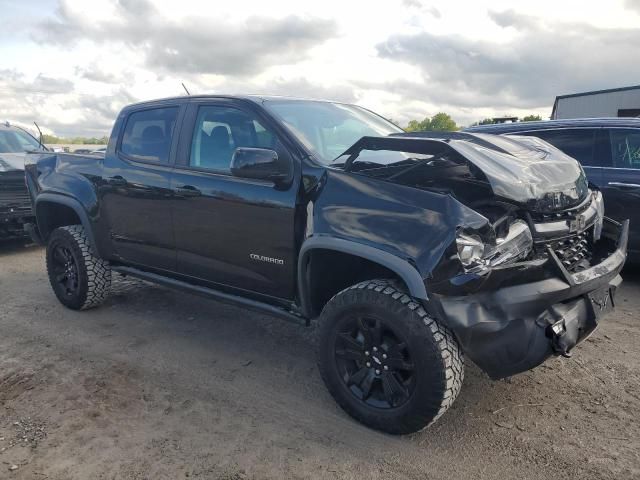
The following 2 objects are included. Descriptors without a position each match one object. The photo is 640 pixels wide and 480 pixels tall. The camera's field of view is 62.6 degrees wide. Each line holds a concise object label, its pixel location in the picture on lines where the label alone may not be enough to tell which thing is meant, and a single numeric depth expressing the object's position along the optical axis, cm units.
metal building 2142
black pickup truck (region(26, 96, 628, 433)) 260
